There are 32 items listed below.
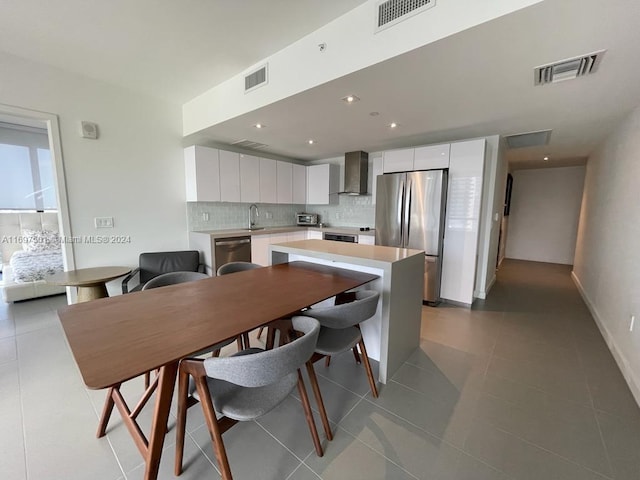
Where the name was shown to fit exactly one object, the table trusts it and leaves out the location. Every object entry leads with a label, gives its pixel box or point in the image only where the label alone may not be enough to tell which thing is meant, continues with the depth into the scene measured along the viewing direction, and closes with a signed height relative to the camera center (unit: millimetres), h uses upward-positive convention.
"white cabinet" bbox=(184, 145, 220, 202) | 3695 +523
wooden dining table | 903 -498
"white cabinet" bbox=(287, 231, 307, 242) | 4832 -458
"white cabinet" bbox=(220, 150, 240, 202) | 4004 +519
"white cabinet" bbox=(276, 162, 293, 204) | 4898 +539
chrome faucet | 4844 -83
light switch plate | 3123 -152
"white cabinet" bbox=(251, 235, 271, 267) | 4230 -613
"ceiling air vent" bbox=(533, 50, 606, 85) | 1724 +994
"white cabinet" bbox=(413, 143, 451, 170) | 3541 +744
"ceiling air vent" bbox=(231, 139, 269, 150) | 4112 +1056
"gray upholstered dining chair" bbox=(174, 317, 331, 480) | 981 -816
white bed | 3547 -701
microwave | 5539 -152
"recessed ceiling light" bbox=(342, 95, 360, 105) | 2318 +991
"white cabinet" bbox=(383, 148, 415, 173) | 3790 +743
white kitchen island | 1944 -568
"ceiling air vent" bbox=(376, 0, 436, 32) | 1542 +1207
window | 4242 +635
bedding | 3551 -763
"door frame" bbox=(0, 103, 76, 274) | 2682 +365
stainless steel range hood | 4703 +700
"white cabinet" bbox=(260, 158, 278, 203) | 4582 +517
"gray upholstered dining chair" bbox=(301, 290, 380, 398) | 1464 -627
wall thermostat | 2938 +879
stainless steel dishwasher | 3770 -582
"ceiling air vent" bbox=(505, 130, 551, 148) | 3496 +1036
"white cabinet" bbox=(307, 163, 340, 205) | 5172 +542
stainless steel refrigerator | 3463 -25
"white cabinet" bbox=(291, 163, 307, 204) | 5211 +540
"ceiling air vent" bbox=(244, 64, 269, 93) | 2465 +1254
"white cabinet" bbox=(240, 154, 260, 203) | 4297 +521
